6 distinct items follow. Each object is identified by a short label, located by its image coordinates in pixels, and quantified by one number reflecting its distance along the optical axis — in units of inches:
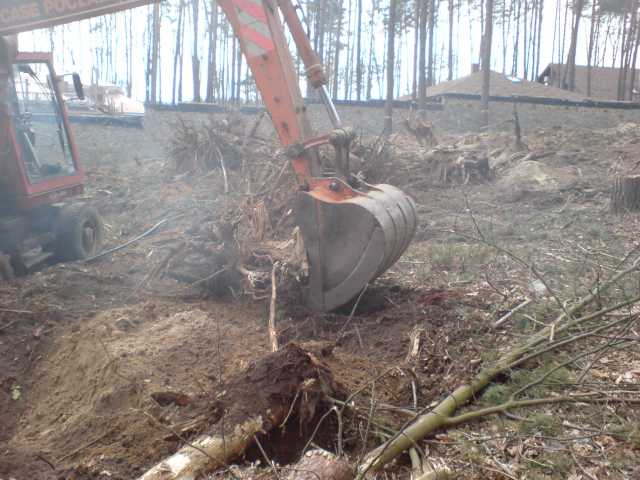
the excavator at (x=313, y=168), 181.3
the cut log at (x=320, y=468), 103.3
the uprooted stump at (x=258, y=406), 109.2
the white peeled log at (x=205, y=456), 106.0
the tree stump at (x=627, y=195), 297.1
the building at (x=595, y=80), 1303.9
